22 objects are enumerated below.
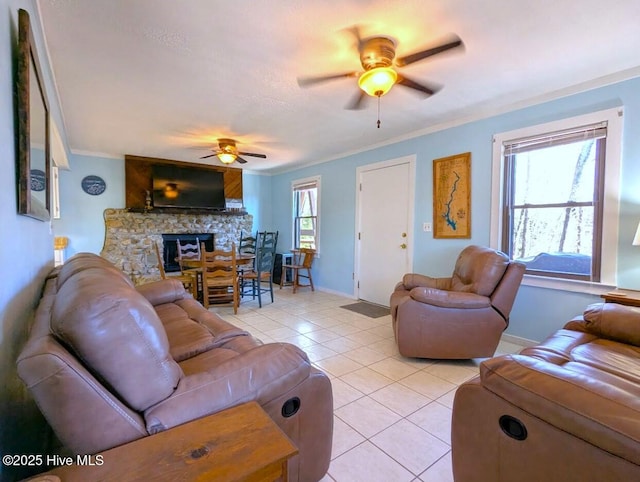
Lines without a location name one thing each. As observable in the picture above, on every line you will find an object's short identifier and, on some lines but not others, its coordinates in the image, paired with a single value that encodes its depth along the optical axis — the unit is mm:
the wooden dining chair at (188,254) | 4285
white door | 4004
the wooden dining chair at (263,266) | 4473
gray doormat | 4016
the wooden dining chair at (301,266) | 5402
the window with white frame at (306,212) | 5557
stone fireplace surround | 5035
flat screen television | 5300
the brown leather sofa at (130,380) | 724
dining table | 4075
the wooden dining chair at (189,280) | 4137
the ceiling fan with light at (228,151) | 4141
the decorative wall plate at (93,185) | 4836
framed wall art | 3338
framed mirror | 1129
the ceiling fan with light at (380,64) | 1870
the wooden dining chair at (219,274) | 3867
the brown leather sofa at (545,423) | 812
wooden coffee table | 659
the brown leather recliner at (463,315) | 2445
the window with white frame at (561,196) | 2428
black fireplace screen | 5566
